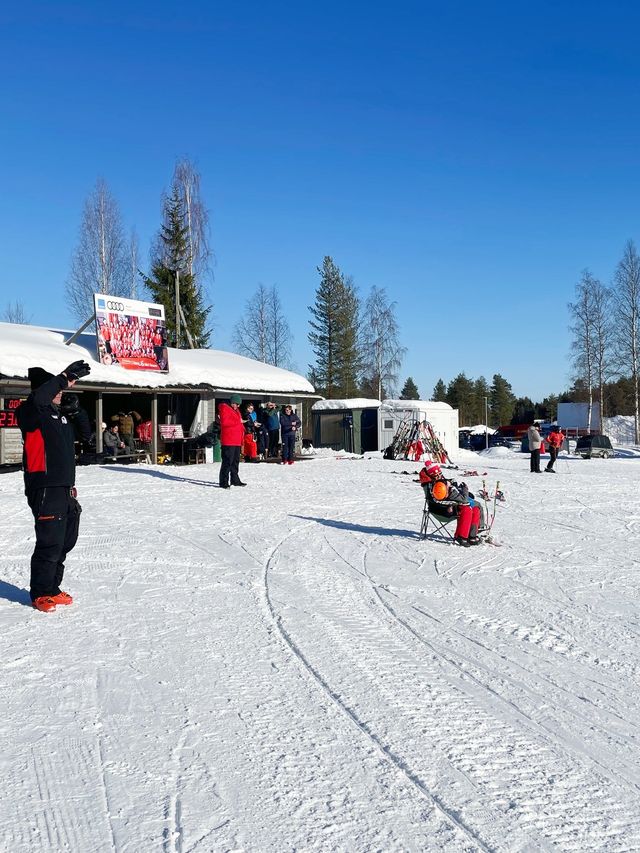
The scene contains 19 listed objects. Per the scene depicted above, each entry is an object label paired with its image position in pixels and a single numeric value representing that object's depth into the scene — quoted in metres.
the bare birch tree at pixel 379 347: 48.75
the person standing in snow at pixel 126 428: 18.77
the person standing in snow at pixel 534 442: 18.22
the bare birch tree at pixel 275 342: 46.69
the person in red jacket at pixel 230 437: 12.64
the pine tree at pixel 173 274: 34.75
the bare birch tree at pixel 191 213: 36.06
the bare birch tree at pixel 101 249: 32.25
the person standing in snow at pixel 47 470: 5.01
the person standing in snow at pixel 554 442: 19.22
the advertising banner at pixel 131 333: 18.34
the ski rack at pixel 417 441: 23.67
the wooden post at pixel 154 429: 18.59
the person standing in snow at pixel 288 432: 18.38
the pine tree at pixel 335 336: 49.53
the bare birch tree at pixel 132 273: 34.99
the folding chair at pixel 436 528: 8.38
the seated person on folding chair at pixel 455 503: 8.13
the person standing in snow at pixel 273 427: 20.78
